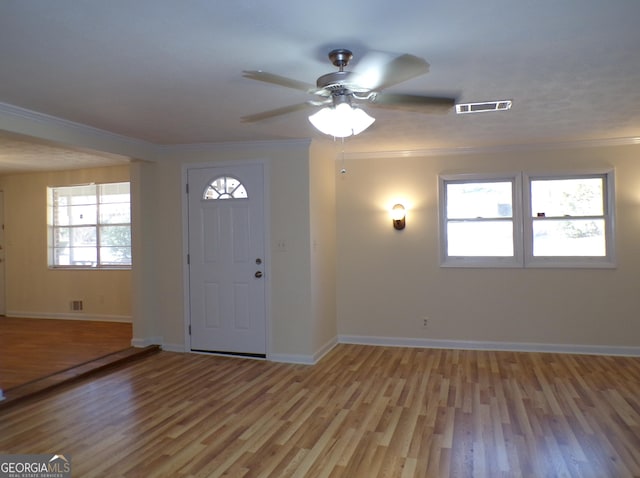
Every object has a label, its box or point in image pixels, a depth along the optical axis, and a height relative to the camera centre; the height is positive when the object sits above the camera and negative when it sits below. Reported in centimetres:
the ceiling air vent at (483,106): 358 +107
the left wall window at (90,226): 691 +35
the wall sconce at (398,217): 552 +32
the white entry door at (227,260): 505 -14
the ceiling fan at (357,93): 235 +82
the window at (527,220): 517 +25
